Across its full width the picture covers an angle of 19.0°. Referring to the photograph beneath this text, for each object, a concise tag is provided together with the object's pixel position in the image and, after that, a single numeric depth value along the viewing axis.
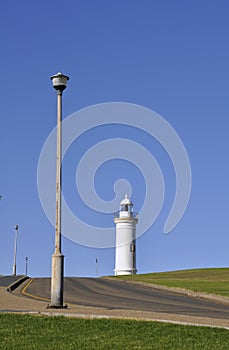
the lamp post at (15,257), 77.41
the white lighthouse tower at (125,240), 78.44
